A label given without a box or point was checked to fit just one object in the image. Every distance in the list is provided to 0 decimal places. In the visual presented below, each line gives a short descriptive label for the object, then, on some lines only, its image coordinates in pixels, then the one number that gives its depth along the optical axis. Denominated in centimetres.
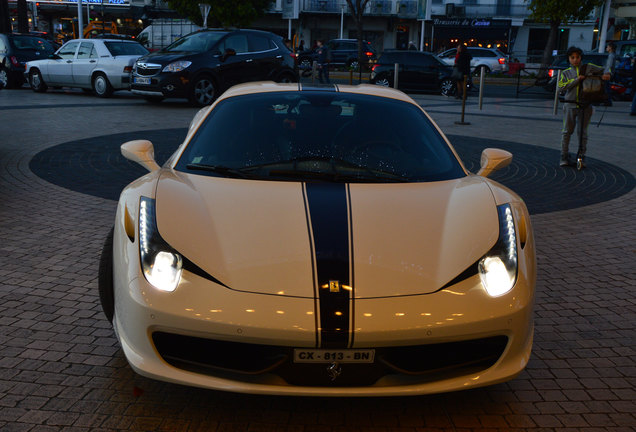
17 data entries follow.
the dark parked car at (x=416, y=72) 2319
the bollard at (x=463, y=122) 1421
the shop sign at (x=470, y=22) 5512
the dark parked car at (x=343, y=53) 3434
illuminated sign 5550
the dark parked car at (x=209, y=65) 1582
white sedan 1820
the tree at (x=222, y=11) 4159
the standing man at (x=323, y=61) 2391
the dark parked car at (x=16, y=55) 2066
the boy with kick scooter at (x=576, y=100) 877
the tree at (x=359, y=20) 3322
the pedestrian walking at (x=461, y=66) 2170
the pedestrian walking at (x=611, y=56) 2041
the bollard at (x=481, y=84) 1635
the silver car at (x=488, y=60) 3338
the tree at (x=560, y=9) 3172
